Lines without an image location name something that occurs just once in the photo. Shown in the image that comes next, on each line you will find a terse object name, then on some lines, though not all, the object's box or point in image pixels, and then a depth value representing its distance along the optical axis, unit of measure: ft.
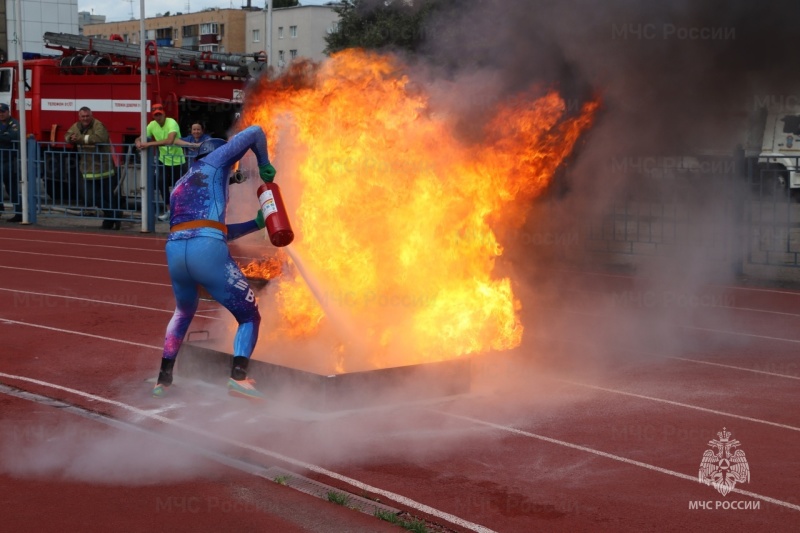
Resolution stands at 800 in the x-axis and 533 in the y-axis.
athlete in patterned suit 23.86
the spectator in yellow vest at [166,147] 62.28
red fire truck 76.84
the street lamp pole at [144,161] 63.10
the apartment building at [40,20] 141.59
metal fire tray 23.56
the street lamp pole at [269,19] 65.77
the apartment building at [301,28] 229.04
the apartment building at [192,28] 285.64
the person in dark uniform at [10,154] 69.67
